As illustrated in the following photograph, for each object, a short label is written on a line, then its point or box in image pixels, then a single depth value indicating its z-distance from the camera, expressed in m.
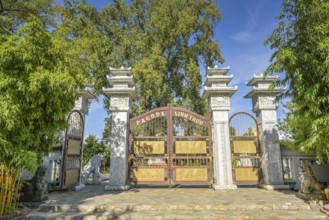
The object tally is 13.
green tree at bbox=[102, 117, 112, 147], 13.84
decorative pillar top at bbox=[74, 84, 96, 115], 7.34
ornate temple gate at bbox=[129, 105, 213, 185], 6.98
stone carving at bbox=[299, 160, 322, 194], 4.96
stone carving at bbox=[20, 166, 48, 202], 4.81
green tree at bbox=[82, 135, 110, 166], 15.14
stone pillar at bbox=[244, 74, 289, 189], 6.64
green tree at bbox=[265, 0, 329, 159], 4.18
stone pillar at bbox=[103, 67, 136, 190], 6.71
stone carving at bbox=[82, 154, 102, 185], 8.95
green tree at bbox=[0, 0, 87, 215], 3.52
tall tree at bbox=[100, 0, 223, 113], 12.97
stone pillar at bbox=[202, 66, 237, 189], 6.62
